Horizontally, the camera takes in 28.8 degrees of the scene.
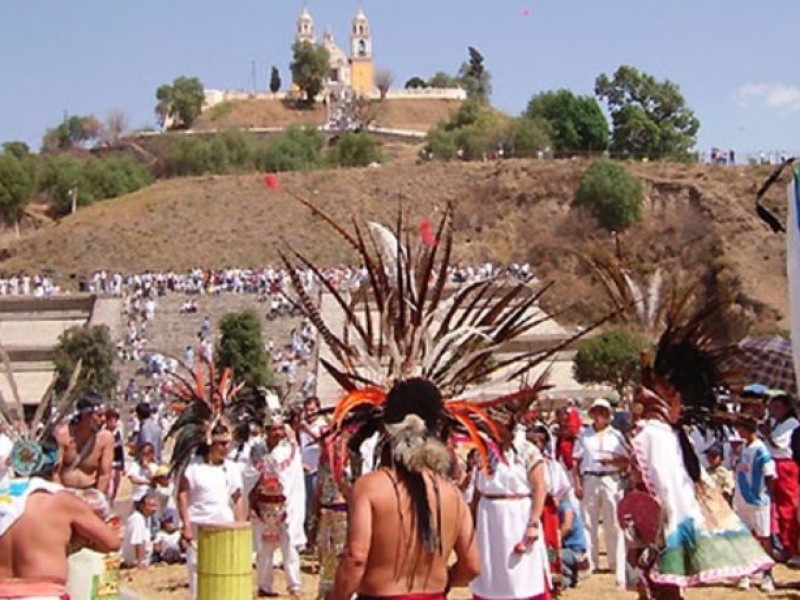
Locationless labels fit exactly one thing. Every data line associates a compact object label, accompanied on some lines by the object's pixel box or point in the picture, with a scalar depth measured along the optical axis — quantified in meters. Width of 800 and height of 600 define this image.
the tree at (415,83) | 149.75
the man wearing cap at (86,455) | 9.38
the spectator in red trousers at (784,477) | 12.01
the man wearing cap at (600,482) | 11.70
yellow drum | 9.73
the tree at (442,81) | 146.99
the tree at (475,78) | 142.50
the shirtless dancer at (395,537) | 5.36
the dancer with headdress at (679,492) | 7.62
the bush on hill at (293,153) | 99.75
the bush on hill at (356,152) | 98.69
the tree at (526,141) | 98.31
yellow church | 141.38
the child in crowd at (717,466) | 12.97
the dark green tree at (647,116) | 106.06
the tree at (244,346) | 45.38
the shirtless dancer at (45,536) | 5.82
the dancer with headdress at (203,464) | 10.76
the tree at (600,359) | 40.19
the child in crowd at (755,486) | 11.80
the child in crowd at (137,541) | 13.97
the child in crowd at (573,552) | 11.57
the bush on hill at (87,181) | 95.38
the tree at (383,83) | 133.88
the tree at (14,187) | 90.75
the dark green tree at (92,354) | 45.53
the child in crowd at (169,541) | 14.21
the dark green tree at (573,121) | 105.00
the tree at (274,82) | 136.00
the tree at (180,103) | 127.44
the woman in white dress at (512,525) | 8.45
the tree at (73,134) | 129.88
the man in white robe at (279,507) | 11.92
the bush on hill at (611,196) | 77.25
